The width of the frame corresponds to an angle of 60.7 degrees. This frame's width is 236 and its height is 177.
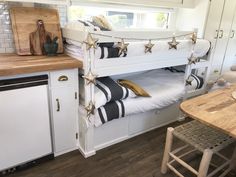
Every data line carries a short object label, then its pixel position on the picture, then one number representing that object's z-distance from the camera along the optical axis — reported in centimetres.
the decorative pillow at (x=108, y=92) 178
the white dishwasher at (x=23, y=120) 148
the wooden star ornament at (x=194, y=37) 225
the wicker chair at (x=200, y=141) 138
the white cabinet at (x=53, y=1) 162
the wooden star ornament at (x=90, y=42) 151
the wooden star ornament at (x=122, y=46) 170
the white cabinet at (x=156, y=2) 208
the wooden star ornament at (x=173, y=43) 208
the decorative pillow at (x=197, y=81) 261
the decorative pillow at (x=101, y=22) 195
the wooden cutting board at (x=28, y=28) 178
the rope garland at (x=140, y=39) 163
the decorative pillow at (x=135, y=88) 206
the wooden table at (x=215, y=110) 115
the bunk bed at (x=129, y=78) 166
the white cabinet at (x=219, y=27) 280
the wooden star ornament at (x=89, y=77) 165
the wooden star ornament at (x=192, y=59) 238
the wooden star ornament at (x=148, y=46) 188
